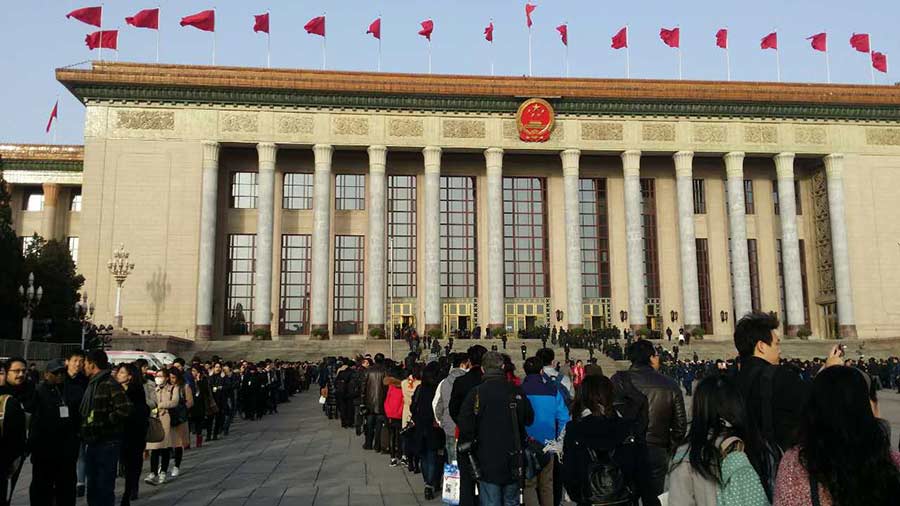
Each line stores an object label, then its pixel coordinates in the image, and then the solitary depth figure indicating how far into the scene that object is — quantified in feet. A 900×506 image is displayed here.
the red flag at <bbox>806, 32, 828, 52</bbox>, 137.08
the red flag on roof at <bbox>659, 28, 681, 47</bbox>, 137.08
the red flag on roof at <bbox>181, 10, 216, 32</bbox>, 124.57
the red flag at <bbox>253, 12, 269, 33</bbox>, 131.13
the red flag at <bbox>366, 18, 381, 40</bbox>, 136.46
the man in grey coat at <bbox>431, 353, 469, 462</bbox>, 23.85
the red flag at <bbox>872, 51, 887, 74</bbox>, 138.10
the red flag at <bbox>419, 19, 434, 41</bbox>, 137.08
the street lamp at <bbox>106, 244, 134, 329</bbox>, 115.44
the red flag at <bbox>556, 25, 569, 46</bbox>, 138.41
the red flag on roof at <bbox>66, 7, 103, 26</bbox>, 119.14
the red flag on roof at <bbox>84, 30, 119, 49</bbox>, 121.80
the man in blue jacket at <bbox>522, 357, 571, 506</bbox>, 22.43
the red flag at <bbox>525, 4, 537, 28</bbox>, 139.13
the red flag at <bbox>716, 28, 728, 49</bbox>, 138.51
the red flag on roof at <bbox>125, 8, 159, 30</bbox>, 121.45
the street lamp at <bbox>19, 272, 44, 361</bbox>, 75.20
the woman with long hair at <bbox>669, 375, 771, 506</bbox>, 10.93
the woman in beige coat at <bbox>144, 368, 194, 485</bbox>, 33.91
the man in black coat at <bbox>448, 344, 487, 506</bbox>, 19.24
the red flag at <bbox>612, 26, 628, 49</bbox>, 136.46
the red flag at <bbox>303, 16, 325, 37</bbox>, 133.59
